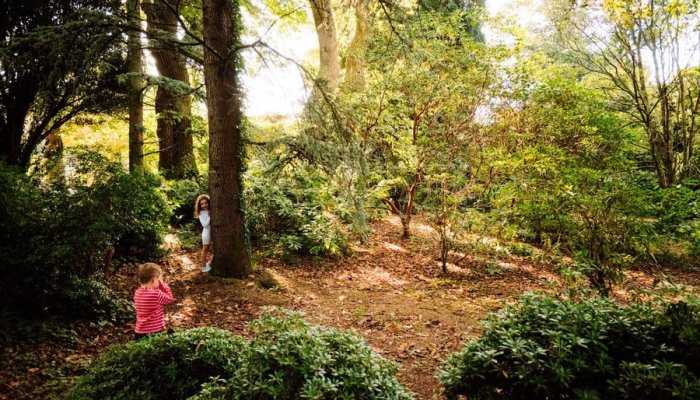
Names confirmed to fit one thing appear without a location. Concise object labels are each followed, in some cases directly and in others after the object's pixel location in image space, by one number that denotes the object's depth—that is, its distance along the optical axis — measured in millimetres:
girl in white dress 7215
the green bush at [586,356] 2250
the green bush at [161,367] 2926
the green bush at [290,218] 8867
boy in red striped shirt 4113
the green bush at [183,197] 9477
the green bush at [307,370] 2381
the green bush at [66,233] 4625
